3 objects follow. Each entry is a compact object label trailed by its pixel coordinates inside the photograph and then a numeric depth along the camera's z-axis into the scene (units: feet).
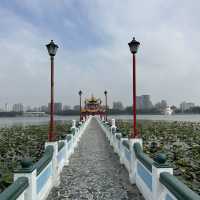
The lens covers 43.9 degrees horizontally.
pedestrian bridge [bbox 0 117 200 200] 15.67
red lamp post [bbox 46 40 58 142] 28.14
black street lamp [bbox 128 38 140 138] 29.14
